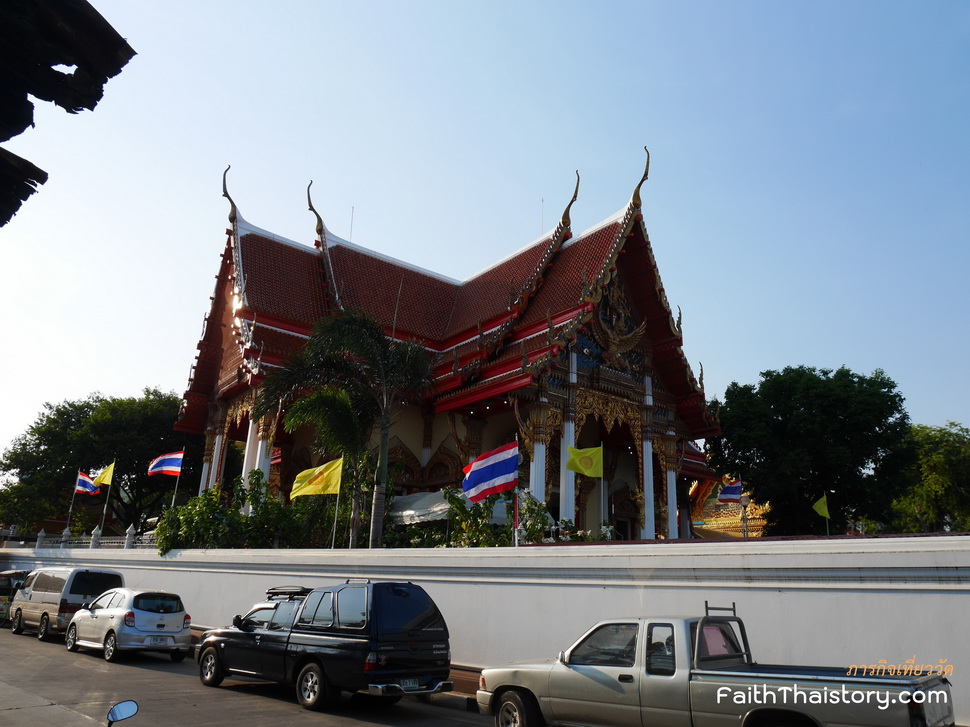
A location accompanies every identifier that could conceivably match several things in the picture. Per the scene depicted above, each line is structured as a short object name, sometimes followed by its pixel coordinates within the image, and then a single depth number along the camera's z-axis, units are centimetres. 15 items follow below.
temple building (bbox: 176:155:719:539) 1795
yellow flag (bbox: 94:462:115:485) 2194
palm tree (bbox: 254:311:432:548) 1404
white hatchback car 1148
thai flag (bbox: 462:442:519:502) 1216
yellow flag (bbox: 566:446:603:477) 1342
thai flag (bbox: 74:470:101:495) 2359
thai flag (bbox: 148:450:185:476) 2081
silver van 1415
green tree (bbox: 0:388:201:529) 3384
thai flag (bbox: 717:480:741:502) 2275
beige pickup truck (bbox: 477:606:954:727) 429
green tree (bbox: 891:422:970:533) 3728
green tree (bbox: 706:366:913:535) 2588
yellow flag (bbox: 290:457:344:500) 1430
